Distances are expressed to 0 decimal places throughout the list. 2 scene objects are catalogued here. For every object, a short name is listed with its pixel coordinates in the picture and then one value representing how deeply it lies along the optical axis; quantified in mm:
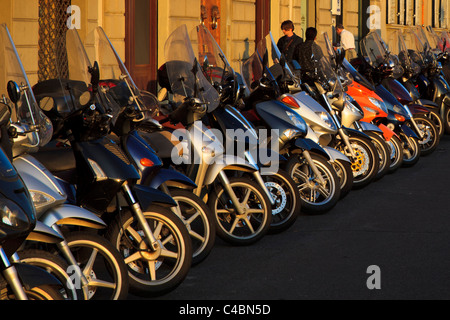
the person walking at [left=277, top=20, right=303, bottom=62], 12922
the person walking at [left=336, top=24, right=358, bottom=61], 17875
